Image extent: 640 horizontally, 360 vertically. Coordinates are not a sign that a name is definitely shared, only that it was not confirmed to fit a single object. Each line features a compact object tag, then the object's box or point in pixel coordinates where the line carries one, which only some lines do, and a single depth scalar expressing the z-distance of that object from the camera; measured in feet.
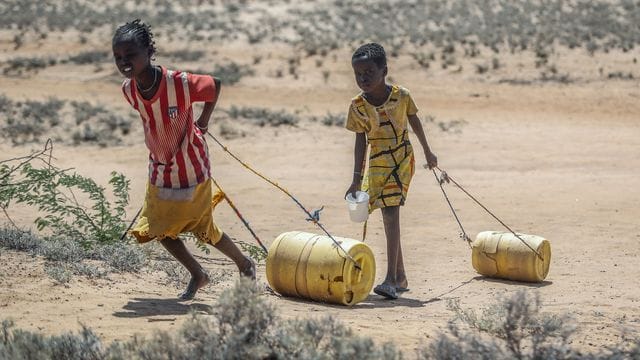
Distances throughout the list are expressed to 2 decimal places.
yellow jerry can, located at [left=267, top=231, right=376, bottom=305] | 42.16
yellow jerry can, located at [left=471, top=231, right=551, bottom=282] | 51.55
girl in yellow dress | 47.01
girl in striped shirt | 38.83
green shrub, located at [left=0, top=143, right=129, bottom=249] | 51.03
